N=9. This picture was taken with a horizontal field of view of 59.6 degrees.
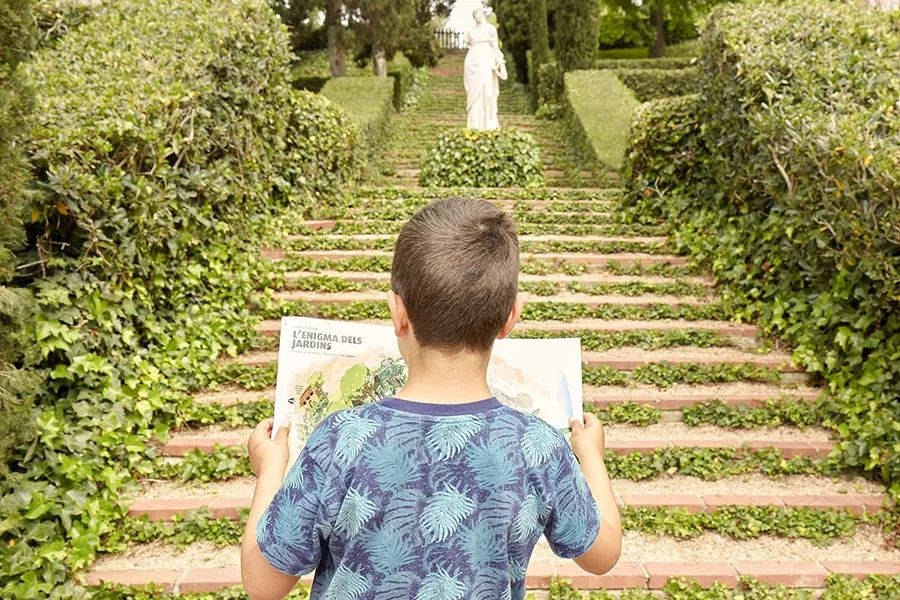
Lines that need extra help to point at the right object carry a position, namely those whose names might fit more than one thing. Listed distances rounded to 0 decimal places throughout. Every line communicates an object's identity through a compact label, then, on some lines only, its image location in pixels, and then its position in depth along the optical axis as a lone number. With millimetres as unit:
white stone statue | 10922
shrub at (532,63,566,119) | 16797
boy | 1283
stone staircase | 3742
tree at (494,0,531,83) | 20547
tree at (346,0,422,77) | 15055
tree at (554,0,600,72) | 16766
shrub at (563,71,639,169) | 10879
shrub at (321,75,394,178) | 10906
